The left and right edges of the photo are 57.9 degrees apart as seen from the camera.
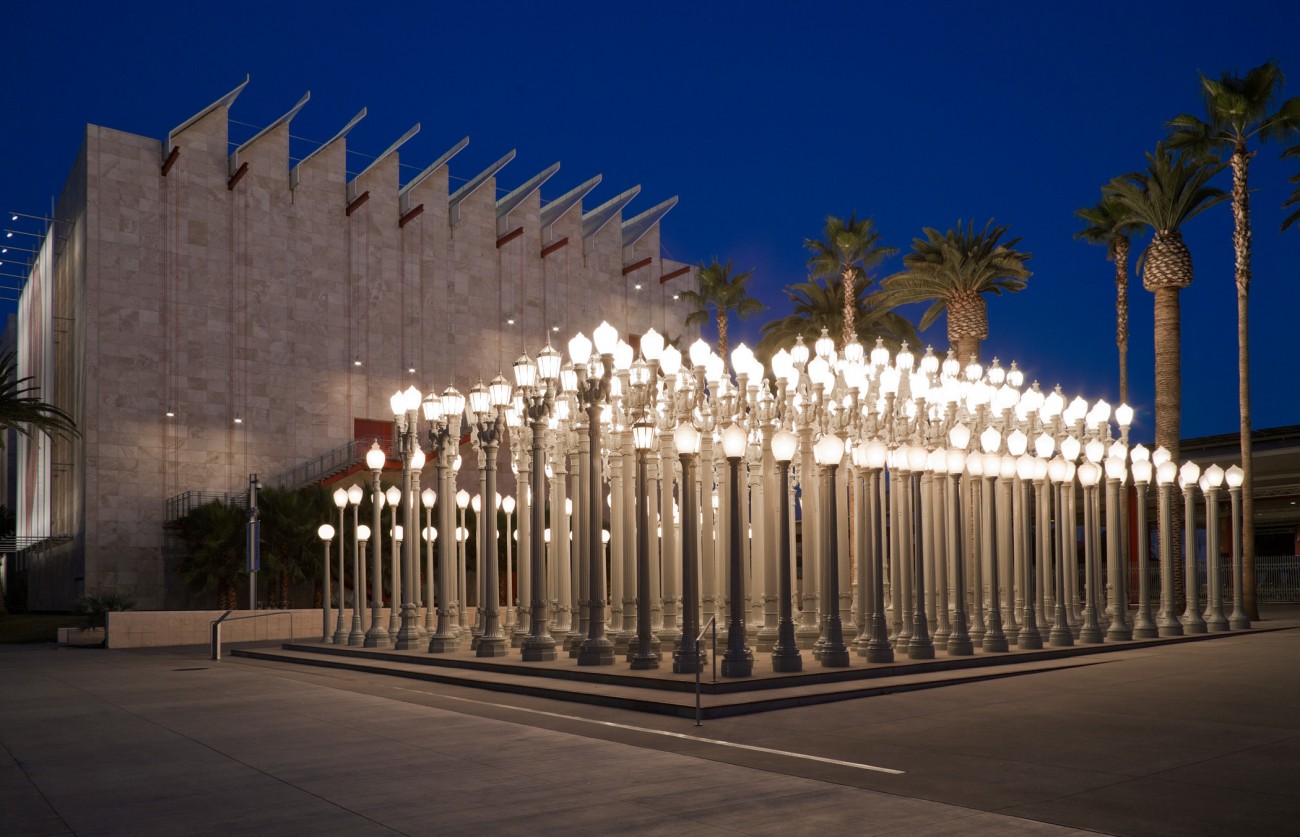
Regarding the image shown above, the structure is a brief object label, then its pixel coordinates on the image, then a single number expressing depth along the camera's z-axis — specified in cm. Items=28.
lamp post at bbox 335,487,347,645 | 2936
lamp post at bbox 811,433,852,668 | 1853
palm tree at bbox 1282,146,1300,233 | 3960
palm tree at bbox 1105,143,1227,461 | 4034
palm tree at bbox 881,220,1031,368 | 4716
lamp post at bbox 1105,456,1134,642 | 2475
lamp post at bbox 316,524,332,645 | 2928
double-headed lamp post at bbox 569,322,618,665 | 1955
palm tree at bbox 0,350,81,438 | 4641
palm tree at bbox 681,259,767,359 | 6712
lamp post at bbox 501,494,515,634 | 3115
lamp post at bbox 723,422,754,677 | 1691
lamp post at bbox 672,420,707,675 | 1723
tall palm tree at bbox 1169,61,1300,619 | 3844
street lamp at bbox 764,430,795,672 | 1759
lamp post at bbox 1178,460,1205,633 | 2736
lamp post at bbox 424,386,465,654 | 2477
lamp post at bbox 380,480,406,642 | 2820
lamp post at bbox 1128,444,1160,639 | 2531
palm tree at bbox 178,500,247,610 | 5019
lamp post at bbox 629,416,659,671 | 1839
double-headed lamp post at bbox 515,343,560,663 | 2100
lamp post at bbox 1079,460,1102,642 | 2425
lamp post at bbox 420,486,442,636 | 3077
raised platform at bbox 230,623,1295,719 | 1550
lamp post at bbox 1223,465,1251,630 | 2875
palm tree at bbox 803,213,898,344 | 5150
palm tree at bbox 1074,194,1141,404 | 4981
